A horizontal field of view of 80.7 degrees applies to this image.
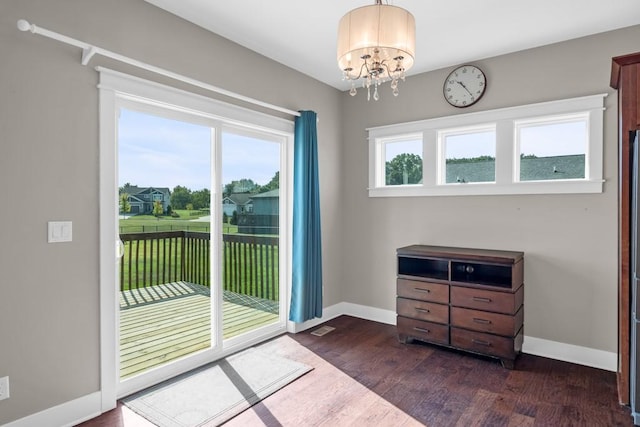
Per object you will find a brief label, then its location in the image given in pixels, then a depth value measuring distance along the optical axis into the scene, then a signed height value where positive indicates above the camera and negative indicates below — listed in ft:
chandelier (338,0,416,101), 5.72 +2.63
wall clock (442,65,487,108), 11.55 +3.94
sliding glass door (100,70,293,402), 8.00 -0.49
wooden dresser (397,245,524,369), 9.81 -2.45
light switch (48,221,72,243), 6.98 -0.39
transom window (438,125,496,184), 11.66 +1.83
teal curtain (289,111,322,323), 12.10 -0.19
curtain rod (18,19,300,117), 6.45 +3.09
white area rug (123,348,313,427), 7.49 -4.03
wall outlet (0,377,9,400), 6.39 -3.02
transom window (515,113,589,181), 10.30 +1.82
